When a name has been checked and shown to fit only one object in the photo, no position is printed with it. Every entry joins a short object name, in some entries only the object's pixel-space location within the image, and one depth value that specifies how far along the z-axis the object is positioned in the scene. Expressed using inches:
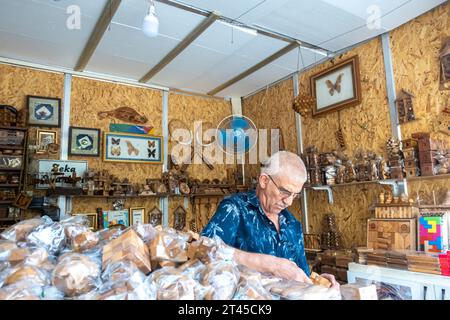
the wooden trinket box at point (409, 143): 112.1
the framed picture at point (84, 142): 160.2
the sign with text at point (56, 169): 145.9
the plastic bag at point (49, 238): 33.8
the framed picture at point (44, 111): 152.5
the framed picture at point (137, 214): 170.2
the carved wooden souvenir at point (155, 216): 174.1
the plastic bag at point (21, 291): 22.9
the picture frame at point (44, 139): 151.1
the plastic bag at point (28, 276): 25.4
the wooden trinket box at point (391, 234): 109.1
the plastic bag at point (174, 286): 24.5
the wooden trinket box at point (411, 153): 111.7
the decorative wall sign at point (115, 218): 162.1
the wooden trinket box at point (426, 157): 107.0
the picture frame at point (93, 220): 158.4
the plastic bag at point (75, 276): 25.3
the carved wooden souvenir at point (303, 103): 144.3
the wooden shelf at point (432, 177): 105.0
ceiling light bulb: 94.0
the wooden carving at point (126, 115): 173.8
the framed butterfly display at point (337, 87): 141.6
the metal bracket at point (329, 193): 149.3
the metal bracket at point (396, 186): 121.6
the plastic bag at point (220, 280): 25.8
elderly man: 61.7
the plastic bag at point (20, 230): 34.6
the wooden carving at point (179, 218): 180.2
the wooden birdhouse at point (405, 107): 120.0
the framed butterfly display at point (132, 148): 169.5
